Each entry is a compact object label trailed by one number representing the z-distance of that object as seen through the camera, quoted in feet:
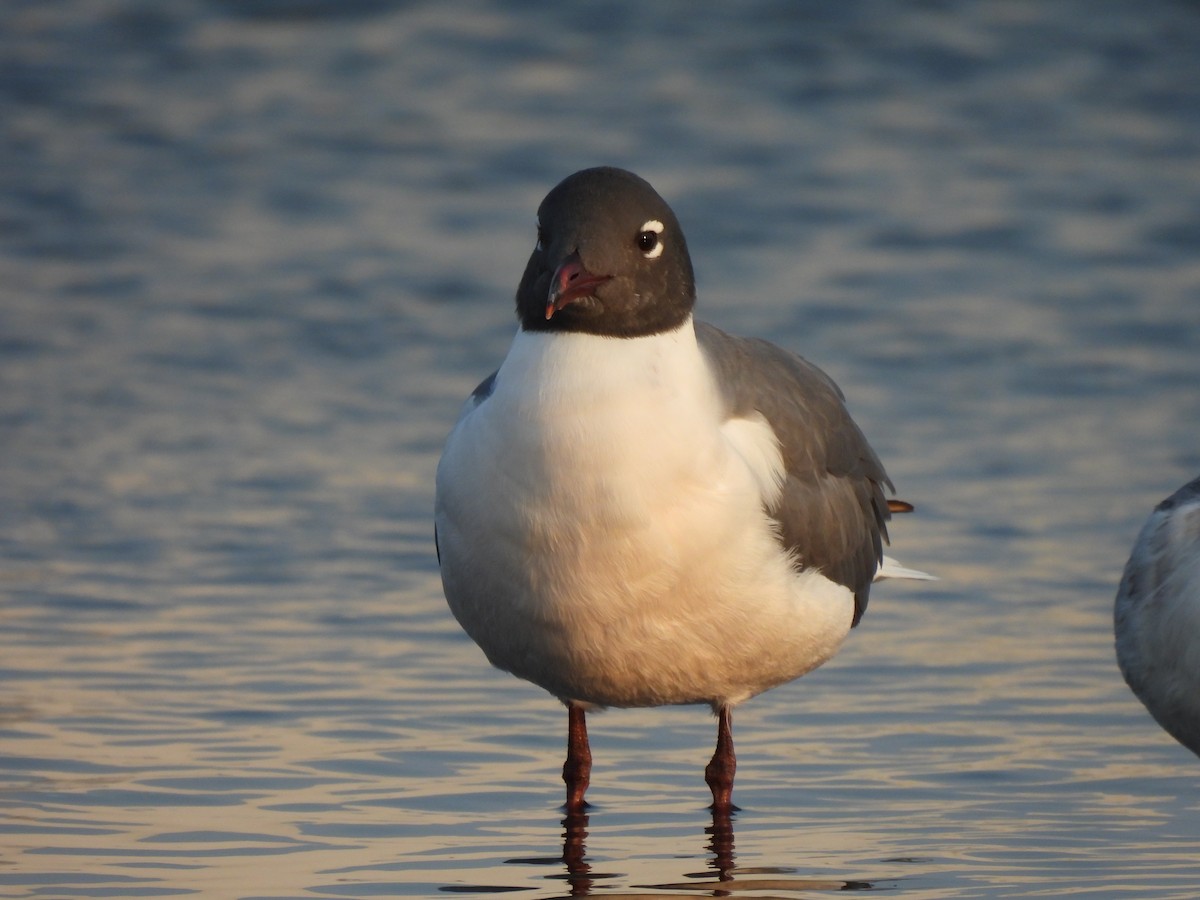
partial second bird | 35.12
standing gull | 36.32
